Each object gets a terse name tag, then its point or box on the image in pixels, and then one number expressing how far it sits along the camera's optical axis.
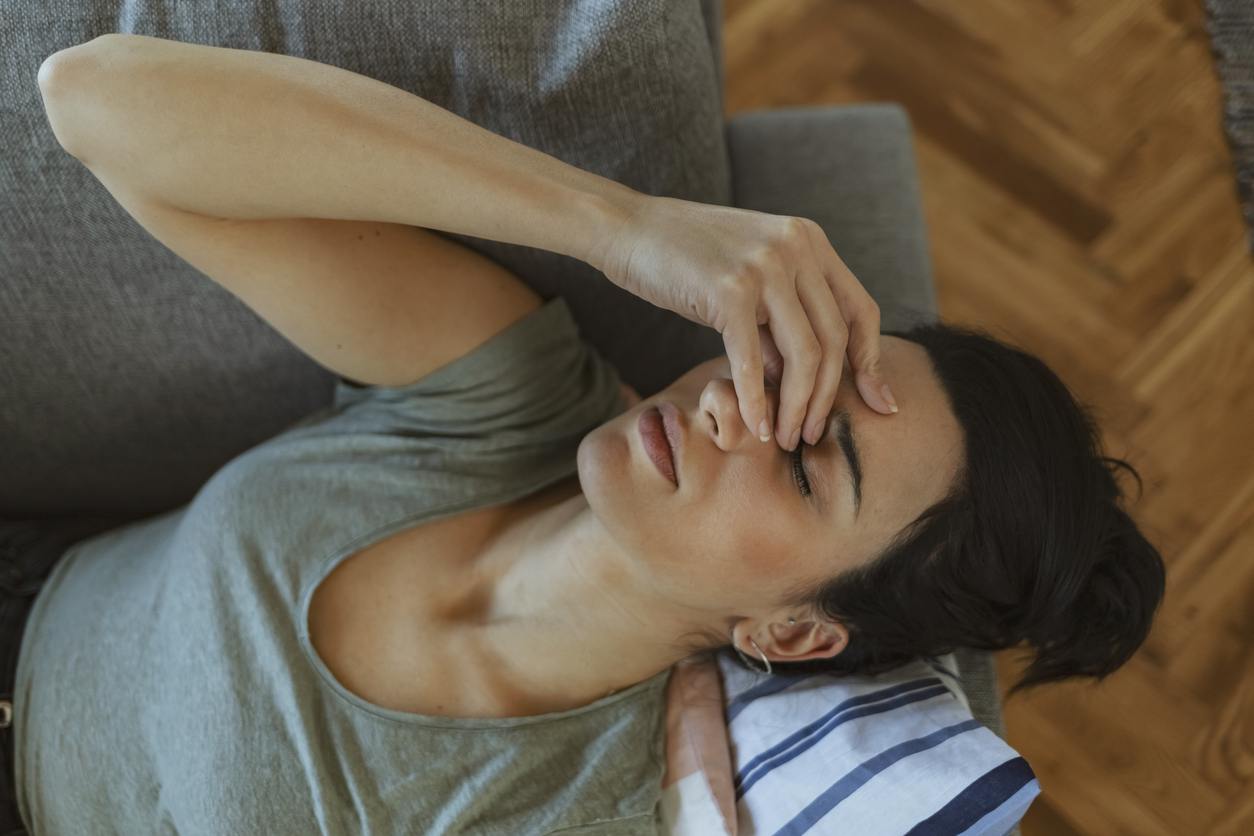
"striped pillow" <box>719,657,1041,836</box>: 0.90
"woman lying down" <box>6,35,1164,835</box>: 0.89
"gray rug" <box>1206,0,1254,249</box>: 1.97
